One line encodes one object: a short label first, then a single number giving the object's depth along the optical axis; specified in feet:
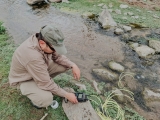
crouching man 10.25
